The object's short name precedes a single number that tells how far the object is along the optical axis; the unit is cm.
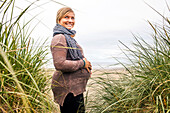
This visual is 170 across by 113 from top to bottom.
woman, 219
